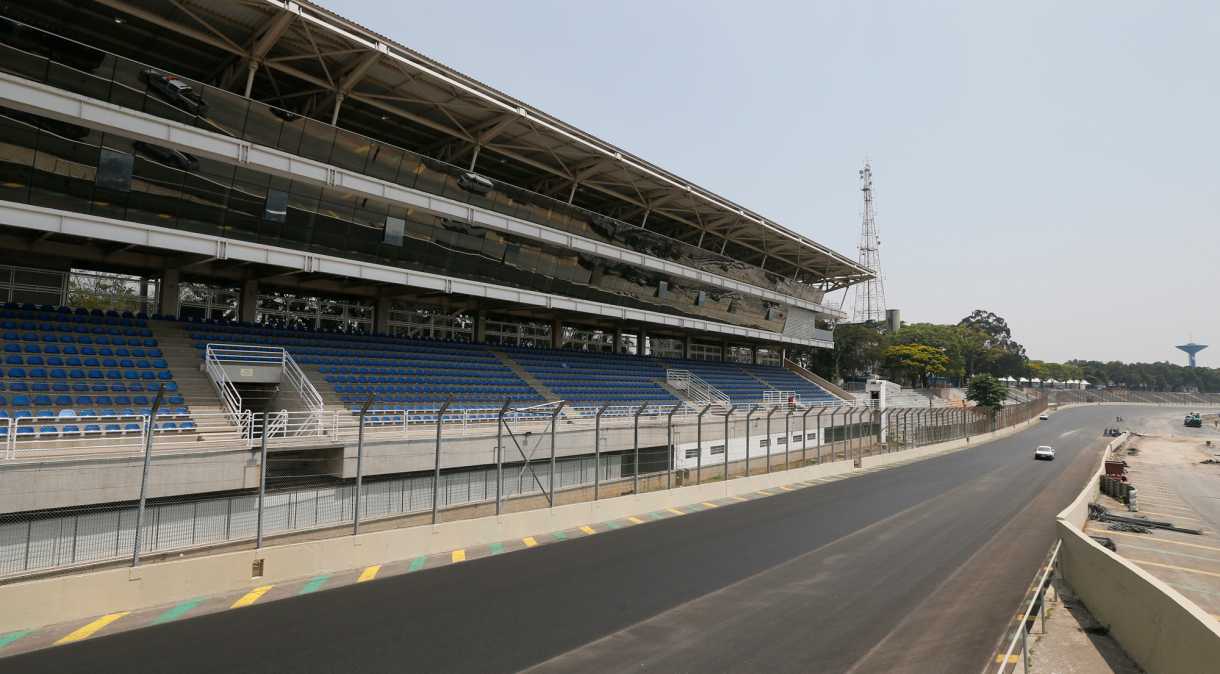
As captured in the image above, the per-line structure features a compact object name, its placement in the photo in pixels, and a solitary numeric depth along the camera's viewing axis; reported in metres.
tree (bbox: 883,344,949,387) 84.12
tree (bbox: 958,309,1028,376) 120.42
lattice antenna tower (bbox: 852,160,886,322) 92.12
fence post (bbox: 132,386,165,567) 9.79
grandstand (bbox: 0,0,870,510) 15.98
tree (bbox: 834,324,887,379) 79.69
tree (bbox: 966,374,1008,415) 76.00
